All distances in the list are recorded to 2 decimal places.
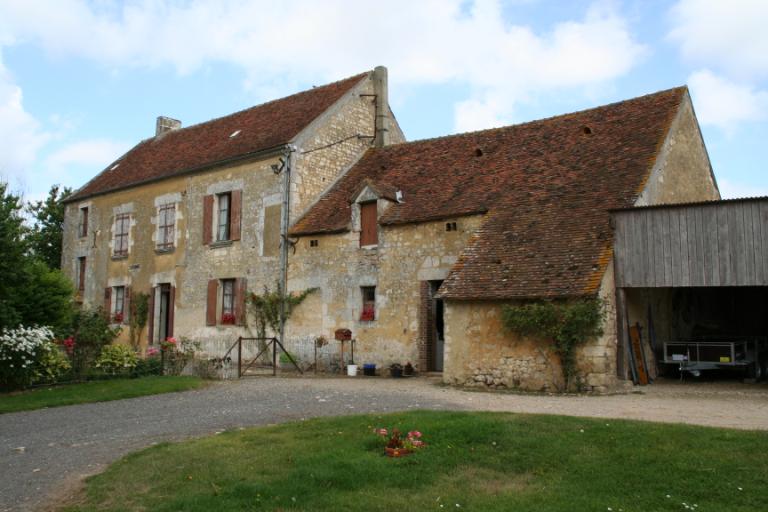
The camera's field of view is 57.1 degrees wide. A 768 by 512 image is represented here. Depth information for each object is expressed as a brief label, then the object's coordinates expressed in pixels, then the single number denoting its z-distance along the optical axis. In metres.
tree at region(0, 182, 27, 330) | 13.23
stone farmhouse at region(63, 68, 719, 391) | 13.59
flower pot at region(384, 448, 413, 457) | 7.09
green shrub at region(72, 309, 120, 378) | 15.20
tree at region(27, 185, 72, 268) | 32.47
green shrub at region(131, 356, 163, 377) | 16.12
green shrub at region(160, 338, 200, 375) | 16.52
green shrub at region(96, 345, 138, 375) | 15.75
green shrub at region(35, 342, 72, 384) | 14.46
